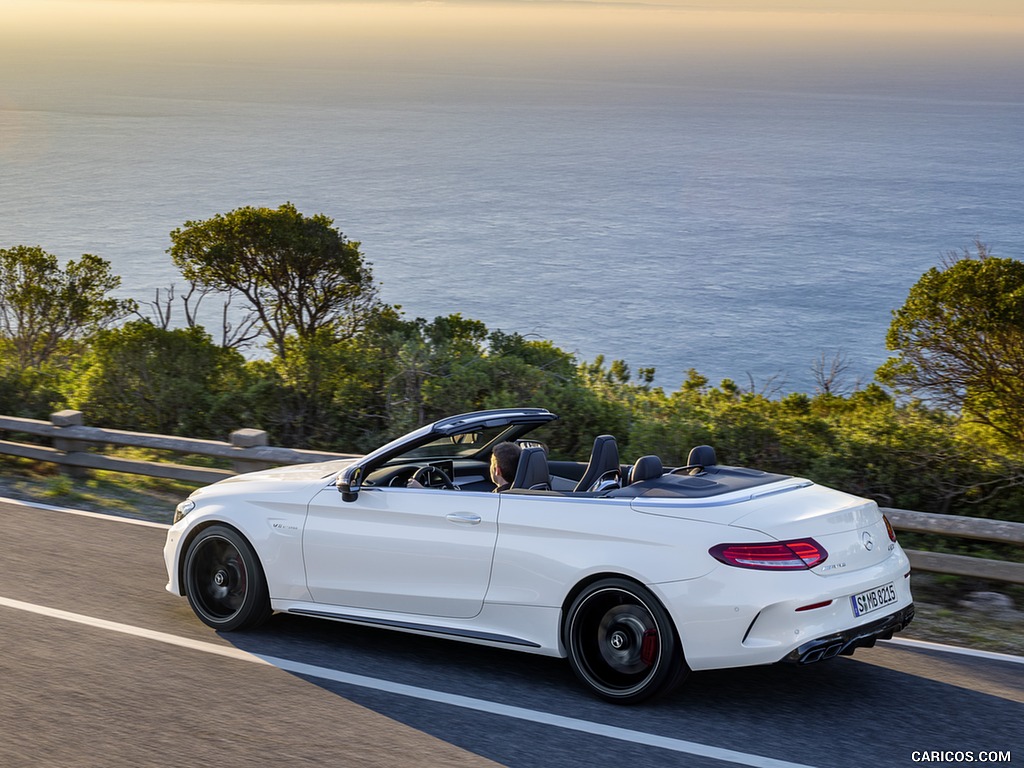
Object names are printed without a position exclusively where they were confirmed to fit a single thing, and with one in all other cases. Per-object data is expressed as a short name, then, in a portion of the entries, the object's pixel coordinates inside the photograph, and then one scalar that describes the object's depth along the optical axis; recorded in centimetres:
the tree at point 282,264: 4022
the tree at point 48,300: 4306
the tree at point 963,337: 1772
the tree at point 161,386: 1472
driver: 623
